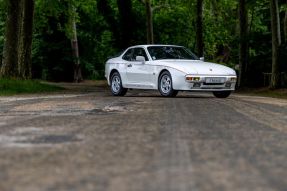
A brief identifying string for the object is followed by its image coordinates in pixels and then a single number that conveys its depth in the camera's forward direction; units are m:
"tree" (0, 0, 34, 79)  23.97
